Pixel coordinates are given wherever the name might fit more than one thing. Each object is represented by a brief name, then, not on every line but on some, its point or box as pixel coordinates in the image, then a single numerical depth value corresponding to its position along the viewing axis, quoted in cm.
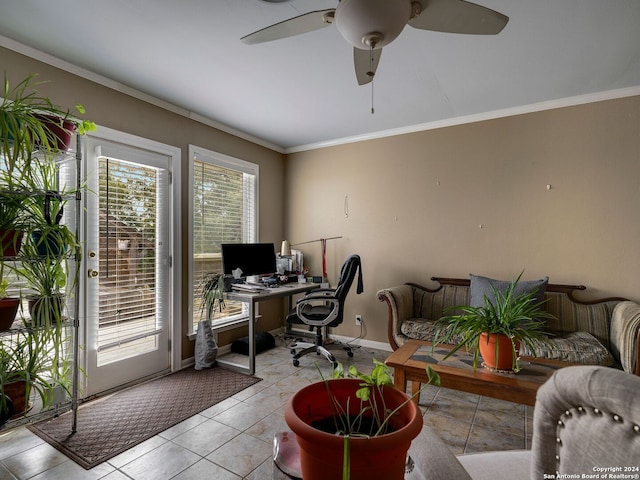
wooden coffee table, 167
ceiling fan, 124
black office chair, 325
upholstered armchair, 45
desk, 301
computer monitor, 340
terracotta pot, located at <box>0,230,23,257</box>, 166
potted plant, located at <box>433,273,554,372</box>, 169
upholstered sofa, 234
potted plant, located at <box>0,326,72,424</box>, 169
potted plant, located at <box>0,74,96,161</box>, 158
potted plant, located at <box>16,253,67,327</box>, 184
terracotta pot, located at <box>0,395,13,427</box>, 162
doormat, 194
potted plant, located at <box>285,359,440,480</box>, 49
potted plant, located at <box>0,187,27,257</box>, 167
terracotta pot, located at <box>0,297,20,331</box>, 173
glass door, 255
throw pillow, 282
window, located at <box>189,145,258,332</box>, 337
